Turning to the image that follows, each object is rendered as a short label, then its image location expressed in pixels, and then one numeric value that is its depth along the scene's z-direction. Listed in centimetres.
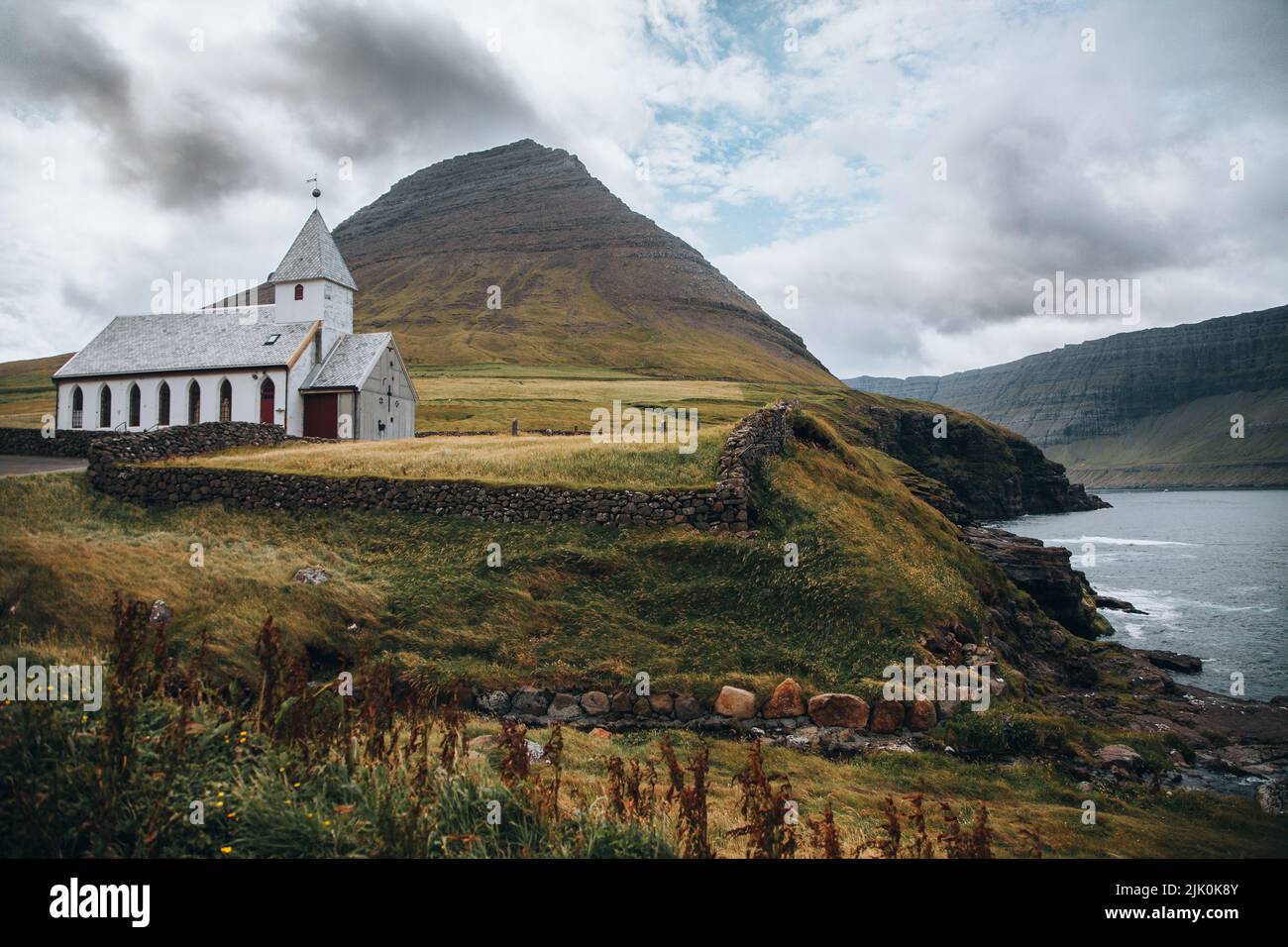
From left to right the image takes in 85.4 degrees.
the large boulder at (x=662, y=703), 1655
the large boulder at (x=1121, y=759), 1491
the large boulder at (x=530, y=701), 1655
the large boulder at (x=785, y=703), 1631
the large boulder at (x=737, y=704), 1630
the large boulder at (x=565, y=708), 1641
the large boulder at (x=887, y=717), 1590
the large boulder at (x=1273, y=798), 1358
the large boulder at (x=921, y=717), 1591
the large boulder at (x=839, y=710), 1606
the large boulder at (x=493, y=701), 1642
